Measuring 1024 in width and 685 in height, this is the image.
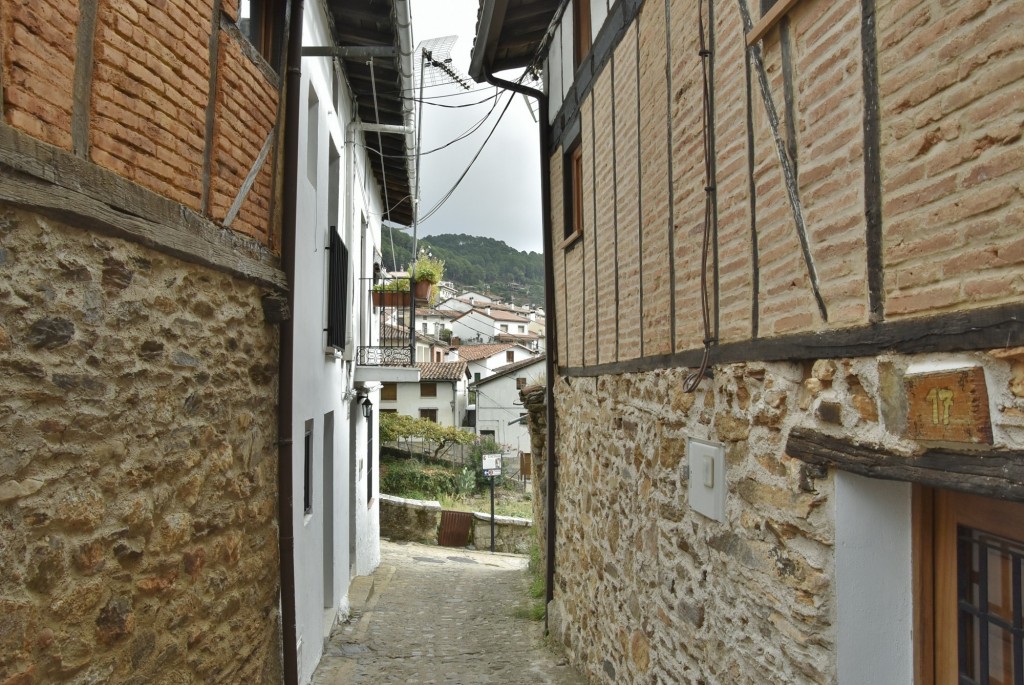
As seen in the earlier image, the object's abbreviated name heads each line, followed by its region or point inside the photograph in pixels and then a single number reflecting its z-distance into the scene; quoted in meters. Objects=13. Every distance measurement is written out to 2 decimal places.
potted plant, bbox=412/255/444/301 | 11.55
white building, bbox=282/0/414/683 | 5.70
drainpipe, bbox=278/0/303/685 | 4.48
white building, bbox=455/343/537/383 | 46.56
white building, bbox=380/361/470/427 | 37.81
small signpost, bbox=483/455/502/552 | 17.52
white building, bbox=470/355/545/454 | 38.78
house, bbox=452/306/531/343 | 63.97
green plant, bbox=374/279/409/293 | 11.40
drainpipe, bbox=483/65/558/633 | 7.33
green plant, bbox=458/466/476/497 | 25.12
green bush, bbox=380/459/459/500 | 24.23
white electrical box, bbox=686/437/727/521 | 3.36
